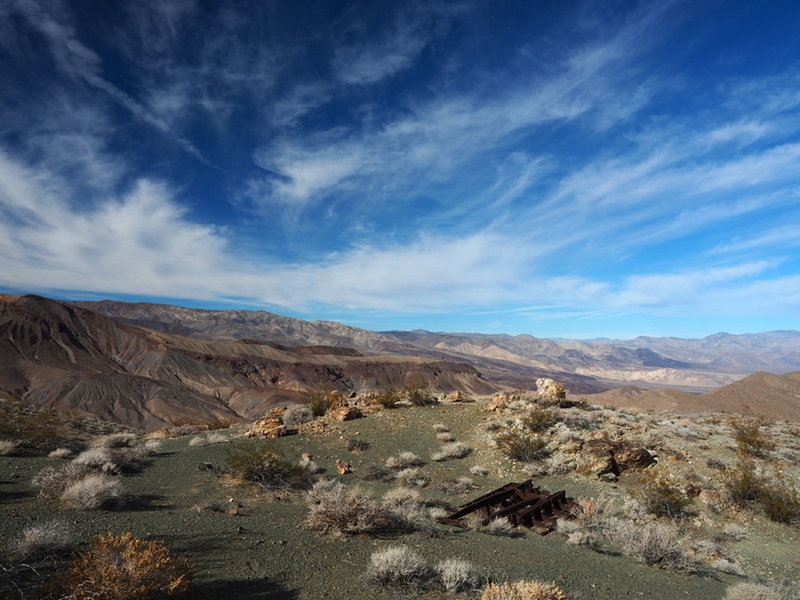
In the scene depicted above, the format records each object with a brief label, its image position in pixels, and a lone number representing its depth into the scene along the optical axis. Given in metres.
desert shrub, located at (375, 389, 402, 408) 18.89
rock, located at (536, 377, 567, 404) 19.02
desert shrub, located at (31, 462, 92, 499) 7.42
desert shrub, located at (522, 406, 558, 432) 15.25
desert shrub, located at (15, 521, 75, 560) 4.69
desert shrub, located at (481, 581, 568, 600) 4.58
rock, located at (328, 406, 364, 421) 16.78
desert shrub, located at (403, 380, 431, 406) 19.34
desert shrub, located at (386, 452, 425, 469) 12.80
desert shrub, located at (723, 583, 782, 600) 6.34
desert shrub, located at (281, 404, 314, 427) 17.47
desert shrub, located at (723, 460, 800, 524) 10.41
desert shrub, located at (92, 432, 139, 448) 13.08
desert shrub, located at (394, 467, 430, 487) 11.71
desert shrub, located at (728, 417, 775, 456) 14.52
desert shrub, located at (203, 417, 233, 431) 21.48
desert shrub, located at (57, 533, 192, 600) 3.95
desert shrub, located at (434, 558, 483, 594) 5.47
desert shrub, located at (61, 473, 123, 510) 6.89
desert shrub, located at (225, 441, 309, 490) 10.09
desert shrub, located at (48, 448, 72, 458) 10.78
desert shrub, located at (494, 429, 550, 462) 13.54
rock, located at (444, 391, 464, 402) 20.35
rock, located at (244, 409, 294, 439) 14.90
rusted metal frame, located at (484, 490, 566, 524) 9.26
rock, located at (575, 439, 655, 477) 12.65
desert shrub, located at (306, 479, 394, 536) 7.10
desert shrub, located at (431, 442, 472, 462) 13.72
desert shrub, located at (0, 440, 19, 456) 10.08
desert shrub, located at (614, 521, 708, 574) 7.60
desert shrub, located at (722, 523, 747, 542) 9.83
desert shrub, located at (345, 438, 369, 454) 13.89
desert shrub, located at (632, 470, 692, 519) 10.48
